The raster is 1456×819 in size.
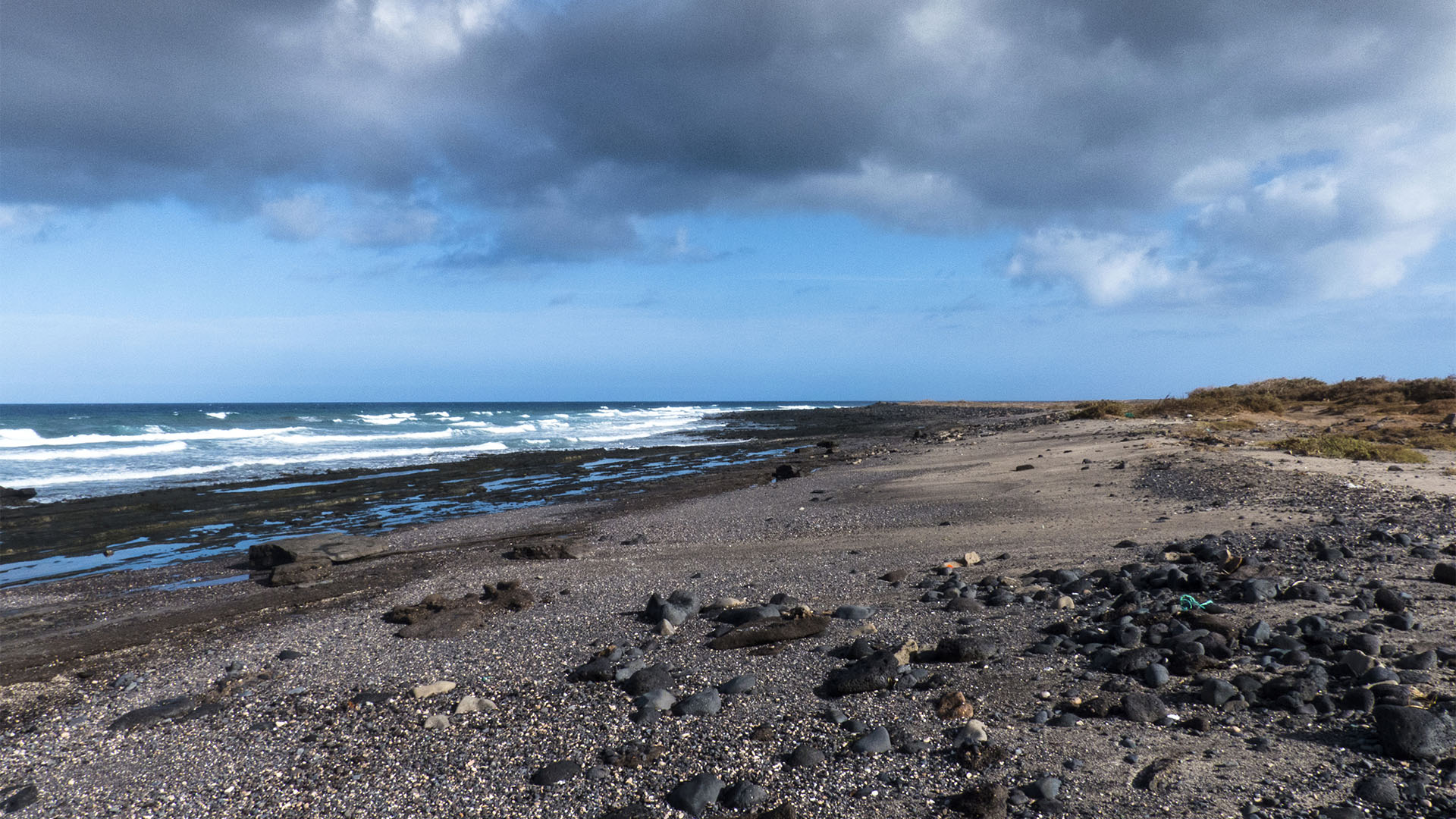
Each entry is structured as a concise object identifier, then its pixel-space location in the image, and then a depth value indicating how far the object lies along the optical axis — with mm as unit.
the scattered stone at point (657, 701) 5469
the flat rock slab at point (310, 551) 11742
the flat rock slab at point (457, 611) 7965
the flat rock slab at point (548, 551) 11859
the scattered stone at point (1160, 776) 4016
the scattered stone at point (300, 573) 10969
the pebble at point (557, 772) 4566
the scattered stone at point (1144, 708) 4719
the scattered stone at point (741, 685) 5730
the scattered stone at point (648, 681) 5844
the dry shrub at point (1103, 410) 33969
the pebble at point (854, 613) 7324
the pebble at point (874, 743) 4613
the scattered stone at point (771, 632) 6820
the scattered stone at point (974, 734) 4555
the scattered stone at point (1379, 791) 3676
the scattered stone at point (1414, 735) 3930
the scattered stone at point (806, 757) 4531
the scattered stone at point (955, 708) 4953
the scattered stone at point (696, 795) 4176
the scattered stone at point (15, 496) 20359
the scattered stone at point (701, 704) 5344
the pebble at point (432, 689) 6082
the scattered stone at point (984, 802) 3895
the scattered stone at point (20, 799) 4750
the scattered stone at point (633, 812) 4164
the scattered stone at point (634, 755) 4719
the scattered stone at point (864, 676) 5504
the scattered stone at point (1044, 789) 3996
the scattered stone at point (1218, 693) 4785
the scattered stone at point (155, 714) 5953
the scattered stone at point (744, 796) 4168
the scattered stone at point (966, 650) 5938
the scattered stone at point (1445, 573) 6789
